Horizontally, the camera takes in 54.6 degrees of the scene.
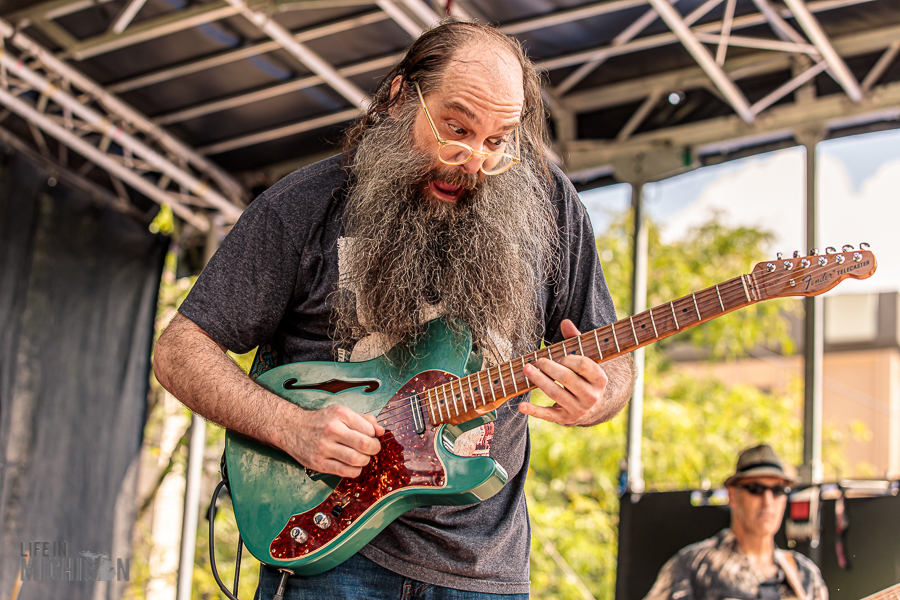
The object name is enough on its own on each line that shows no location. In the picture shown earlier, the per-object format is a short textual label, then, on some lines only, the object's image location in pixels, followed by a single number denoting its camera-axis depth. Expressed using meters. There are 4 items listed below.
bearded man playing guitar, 1.75
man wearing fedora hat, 4.74
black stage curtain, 5.86
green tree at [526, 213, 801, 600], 10.49
